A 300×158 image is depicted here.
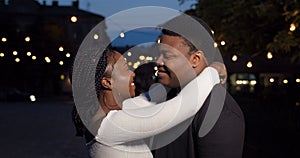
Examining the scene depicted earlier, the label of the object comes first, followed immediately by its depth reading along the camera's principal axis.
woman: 2.10
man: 2.10
